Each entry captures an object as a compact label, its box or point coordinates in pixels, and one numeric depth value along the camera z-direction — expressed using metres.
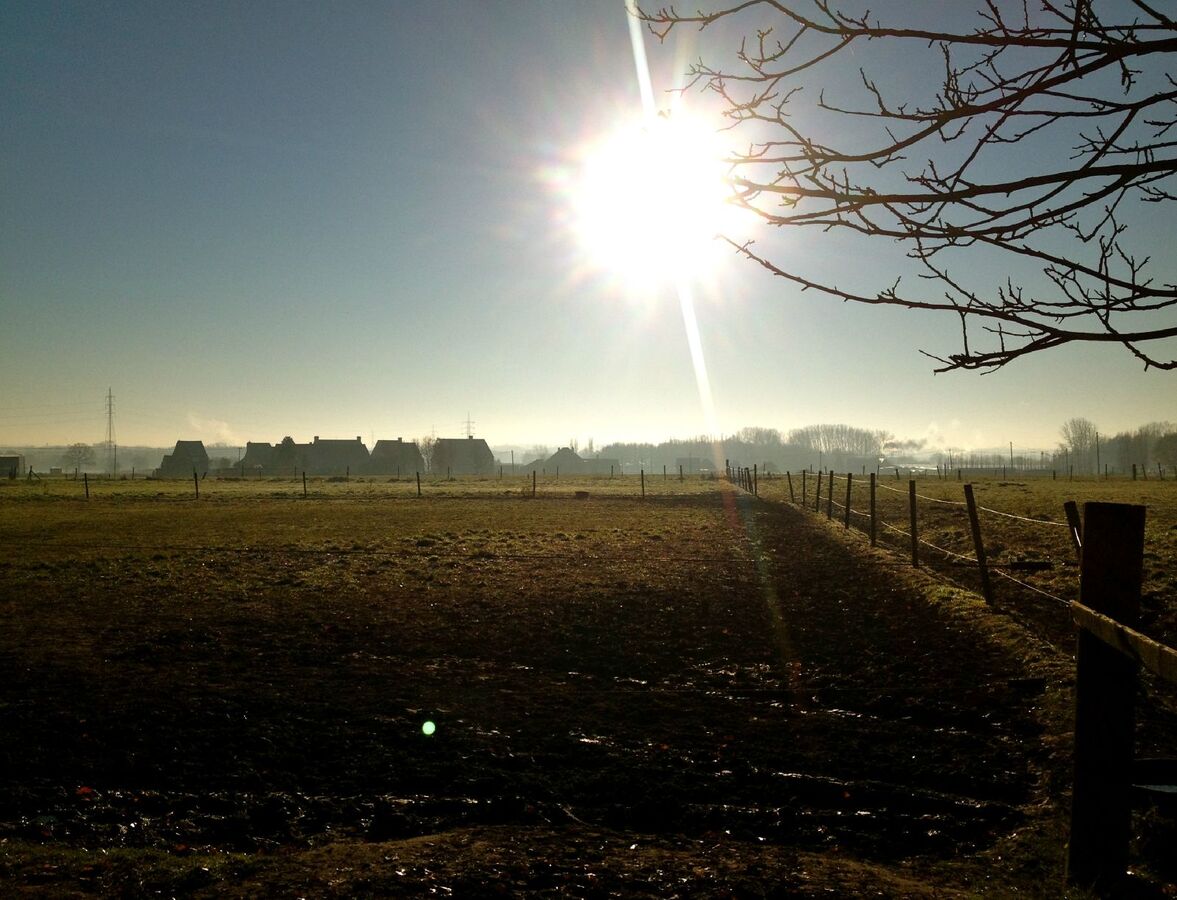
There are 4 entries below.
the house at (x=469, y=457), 131.12
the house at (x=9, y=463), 101.46
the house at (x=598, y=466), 154.62
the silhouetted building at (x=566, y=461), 143.75
